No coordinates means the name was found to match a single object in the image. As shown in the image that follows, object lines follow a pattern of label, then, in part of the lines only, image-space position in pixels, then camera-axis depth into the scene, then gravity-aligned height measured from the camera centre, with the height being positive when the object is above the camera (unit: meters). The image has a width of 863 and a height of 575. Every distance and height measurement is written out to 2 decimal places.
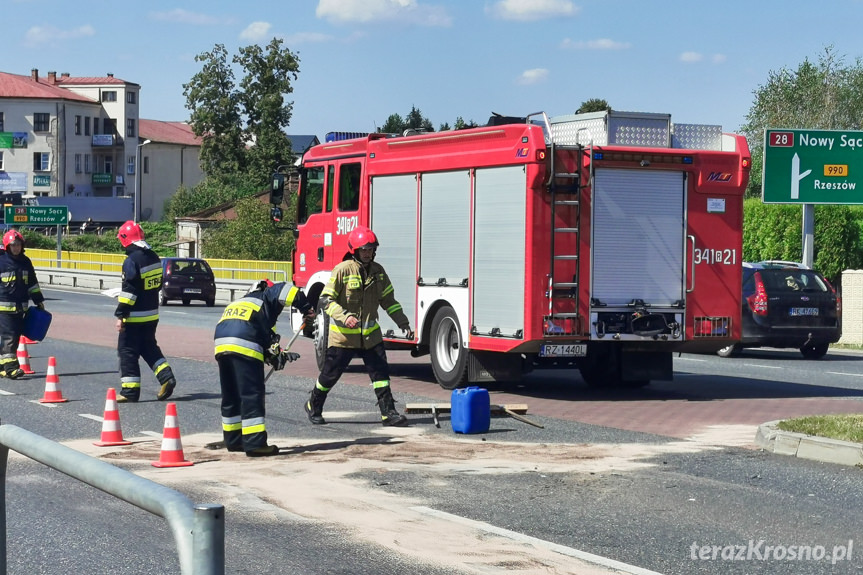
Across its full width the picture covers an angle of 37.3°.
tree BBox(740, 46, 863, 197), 64.94 +9.48
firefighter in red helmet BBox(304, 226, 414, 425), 12.34 -0.48
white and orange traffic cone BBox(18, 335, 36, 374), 17.78 -1.28
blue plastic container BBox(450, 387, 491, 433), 11.77 -1.26
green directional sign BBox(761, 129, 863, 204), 27.84 +2.42
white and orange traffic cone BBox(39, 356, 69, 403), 14.31 -1.38
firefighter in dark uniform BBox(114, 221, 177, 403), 14.30 -0.58
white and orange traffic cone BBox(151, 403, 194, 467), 9.77 -1.35
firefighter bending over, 10.33 -0.71
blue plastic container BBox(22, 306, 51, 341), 17.31 -0.76
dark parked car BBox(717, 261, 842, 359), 22.11 -0.52
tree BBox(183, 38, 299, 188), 92.38 +11.79
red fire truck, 14.30 +0.36
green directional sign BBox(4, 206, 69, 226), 67.00 +2.72
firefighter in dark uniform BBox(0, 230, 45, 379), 17.20 -0.40
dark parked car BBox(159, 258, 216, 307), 41.88 -0.40
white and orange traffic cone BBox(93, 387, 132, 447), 10.98 -1.37
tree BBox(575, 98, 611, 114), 77.62 +10.59
